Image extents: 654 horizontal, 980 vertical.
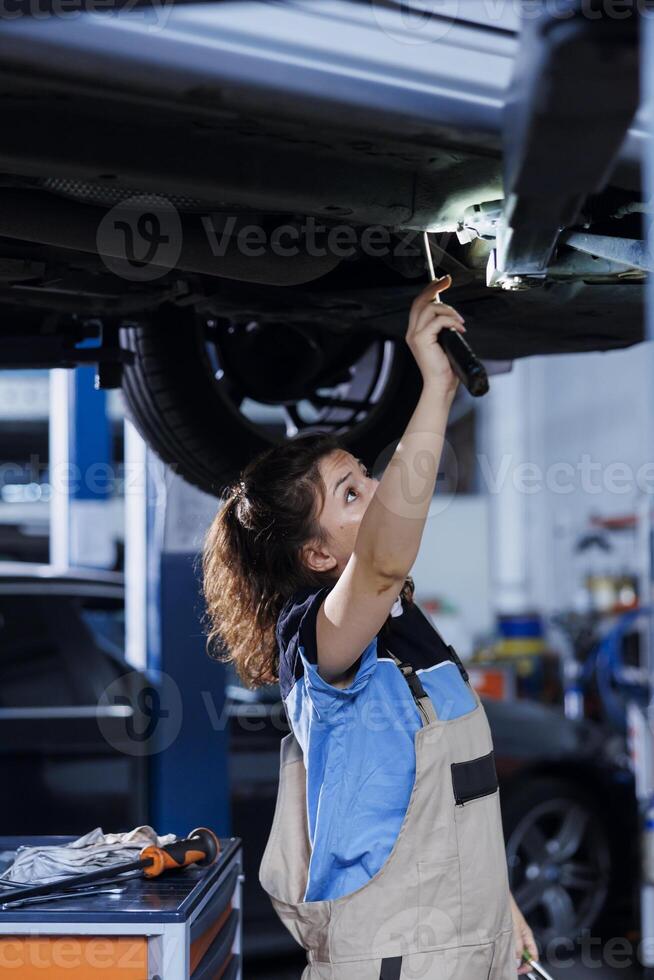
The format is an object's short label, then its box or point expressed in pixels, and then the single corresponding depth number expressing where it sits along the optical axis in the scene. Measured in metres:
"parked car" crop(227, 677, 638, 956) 3.41
